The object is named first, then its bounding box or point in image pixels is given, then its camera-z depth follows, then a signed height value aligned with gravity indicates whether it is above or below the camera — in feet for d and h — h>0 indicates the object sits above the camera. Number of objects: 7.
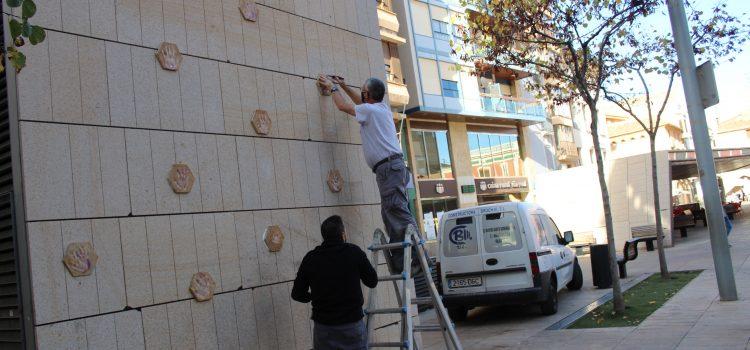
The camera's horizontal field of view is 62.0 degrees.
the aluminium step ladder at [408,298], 16.83 -1.99
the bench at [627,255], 49.06 -4.36
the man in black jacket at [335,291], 16.11 -1.35
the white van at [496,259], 35.17 -2.41
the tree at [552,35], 34.94 +10.78
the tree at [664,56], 43.47 +10.01
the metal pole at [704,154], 30.91 +1.77
